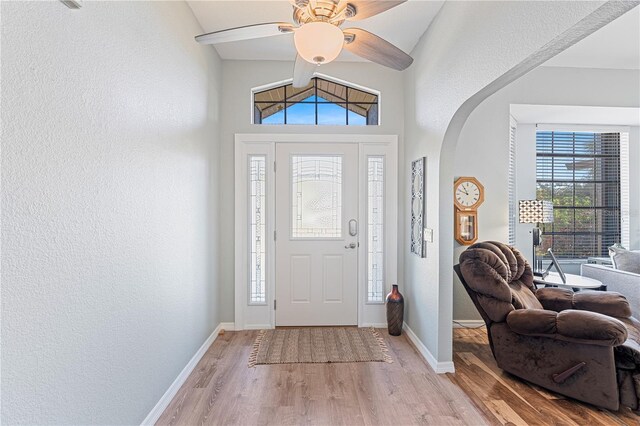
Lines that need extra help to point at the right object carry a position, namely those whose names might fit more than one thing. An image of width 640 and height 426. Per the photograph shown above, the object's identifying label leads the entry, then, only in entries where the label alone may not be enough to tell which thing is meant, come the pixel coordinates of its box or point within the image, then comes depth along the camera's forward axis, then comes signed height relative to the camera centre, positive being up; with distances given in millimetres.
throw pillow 3656 -541
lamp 3756 -16
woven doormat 2975 -1281
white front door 3750 -324
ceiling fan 1619 +962
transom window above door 3812 +1182
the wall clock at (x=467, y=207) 3779 +39
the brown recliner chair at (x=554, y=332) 2164 -832
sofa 3270 -706
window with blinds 4781 +305
